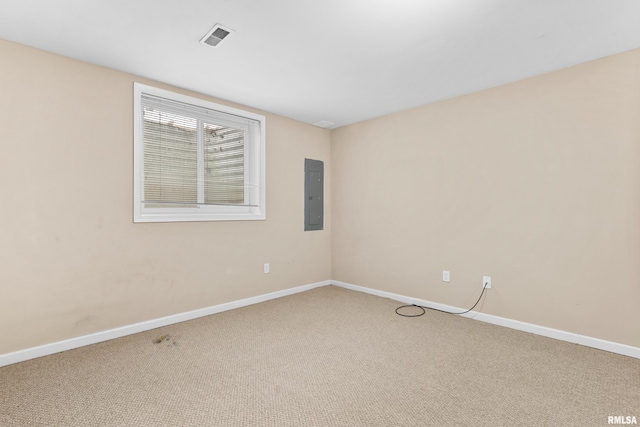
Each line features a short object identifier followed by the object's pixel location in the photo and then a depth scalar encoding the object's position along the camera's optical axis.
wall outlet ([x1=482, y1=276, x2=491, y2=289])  3.04
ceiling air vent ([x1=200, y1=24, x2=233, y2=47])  2.05
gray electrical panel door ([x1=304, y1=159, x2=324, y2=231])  4.23
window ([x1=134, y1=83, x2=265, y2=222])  2.89
